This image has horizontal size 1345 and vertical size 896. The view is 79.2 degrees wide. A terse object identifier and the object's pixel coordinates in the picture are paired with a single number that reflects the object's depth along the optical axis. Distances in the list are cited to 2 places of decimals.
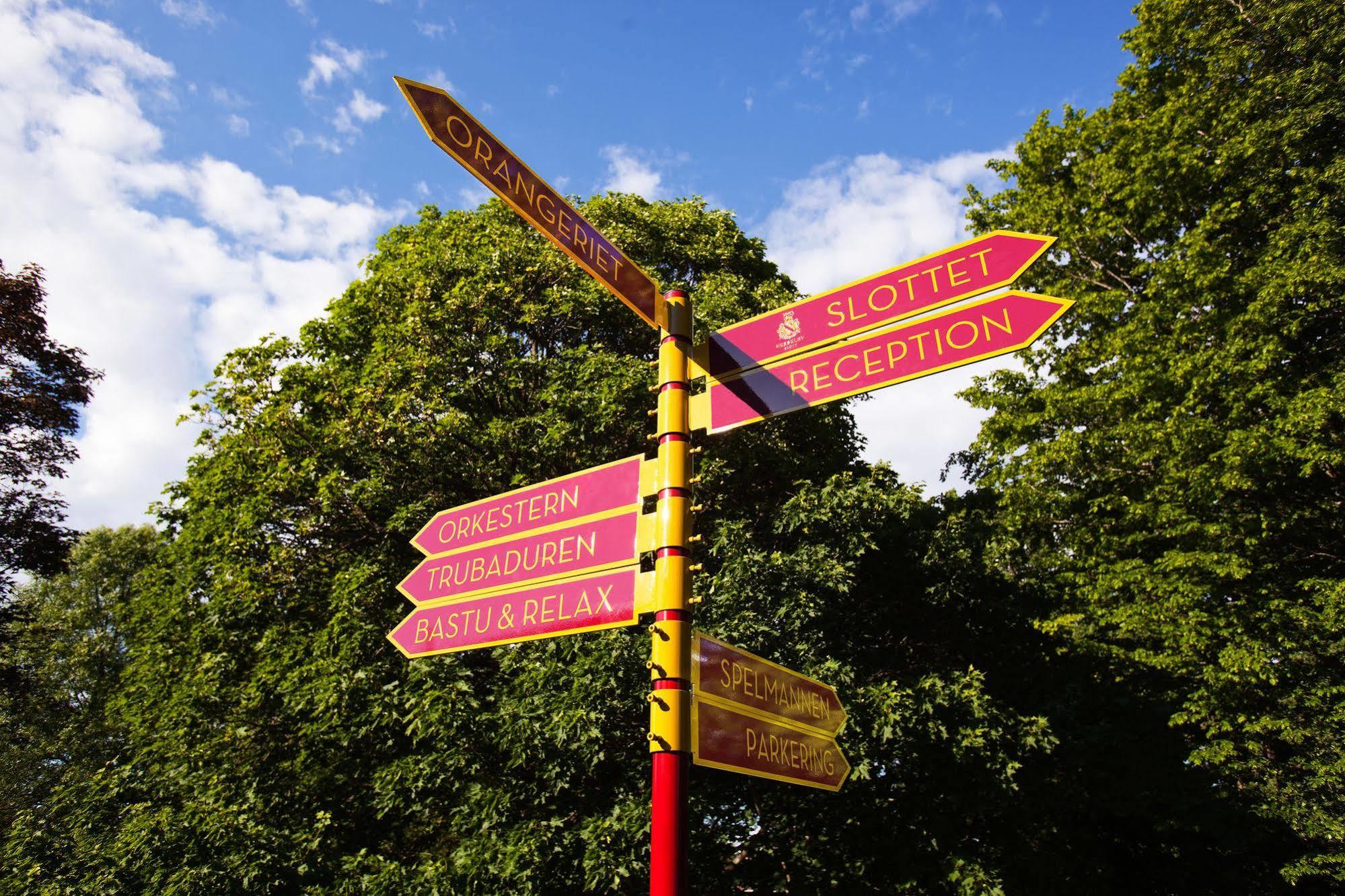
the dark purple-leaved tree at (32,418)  16.86
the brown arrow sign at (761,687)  3.42
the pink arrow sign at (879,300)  3.70
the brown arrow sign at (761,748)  3.29
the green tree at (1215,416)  12.38
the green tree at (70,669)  26.03
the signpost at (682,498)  3.37
